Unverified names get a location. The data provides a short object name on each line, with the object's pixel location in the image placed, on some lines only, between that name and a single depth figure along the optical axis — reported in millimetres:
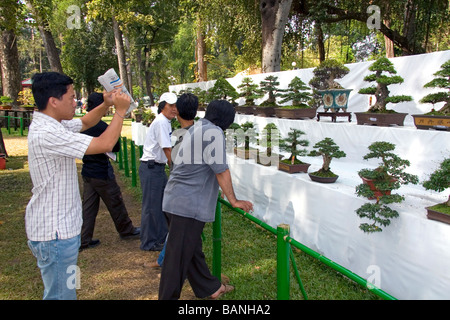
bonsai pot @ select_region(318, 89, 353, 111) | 4643
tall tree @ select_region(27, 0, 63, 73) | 17141
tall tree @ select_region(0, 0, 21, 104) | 15359
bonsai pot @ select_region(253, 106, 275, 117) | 5848
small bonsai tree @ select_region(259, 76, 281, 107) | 5951
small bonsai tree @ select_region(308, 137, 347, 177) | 3434
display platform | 2387
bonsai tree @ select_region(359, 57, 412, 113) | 3828
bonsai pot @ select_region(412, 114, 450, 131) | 3080
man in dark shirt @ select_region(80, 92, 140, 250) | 3889
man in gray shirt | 2205
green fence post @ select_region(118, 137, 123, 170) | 8684
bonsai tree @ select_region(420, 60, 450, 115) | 3119
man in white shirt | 3615
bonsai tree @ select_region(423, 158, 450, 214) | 2301
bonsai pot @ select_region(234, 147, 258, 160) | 4957
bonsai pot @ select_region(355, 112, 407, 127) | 3676
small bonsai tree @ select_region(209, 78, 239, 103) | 7033
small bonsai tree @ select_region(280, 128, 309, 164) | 3938
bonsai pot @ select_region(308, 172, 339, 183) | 3438
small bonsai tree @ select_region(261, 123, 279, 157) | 4495
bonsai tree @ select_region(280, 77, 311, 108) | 5066
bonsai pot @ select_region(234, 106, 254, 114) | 6624
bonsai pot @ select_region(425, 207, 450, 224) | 2277
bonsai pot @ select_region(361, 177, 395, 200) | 2689
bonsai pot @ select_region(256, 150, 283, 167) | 4484
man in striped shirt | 1785
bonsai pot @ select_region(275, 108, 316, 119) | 5055
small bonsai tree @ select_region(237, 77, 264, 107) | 6646
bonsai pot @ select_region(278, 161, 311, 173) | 3951
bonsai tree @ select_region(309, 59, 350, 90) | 4871
